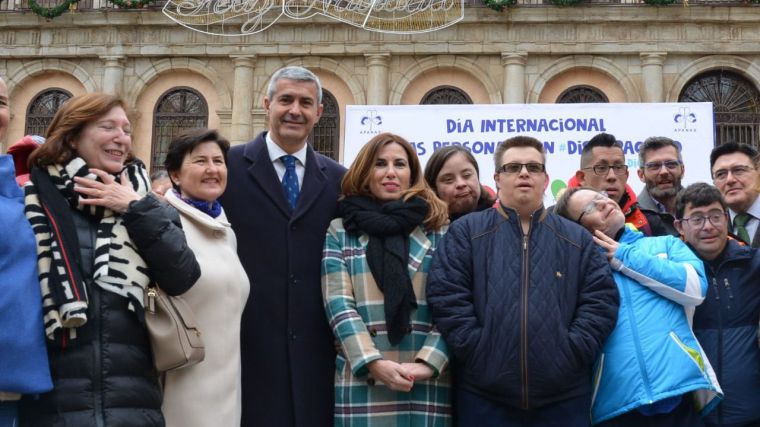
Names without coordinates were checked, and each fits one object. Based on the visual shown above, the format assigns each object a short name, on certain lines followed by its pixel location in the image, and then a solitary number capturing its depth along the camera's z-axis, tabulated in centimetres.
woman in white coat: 327
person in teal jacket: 349
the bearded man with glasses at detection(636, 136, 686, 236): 518
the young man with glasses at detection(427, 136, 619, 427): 333
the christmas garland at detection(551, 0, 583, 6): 1683
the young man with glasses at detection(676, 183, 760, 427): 377
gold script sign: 1578
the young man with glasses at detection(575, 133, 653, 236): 461
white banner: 840
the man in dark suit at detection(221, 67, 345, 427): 381
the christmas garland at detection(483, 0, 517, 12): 1692
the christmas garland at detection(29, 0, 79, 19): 1789
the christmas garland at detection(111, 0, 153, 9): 1767
